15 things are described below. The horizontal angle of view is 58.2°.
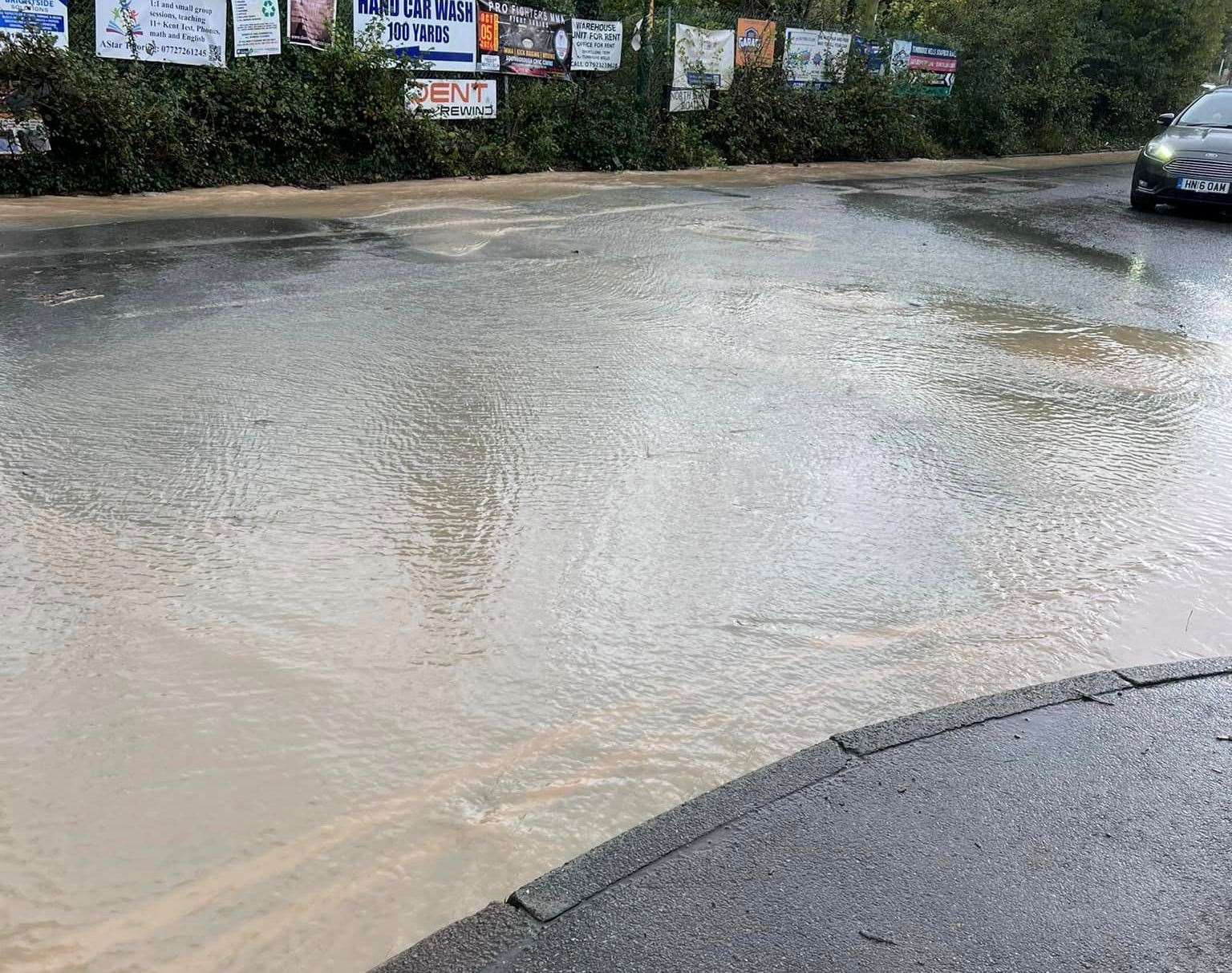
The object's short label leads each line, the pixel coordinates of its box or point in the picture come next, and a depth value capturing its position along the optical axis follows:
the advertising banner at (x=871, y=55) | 19.34
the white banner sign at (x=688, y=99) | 16.64
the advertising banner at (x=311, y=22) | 12.66
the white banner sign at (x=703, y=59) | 16.56
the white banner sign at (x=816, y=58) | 18.50
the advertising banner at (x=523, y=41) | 14.63
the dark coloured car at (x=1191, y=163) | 12.80
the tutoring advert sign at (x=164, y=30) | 11.28
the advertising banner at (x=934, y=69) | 20.22
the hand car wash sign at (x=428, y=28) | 13.49
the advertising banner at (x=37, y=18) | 10.58
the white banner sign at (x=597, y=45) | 15.57
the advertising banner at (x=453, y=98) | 14.01
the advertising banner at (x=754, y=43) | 17.53
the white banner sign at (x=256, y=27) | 12.21
